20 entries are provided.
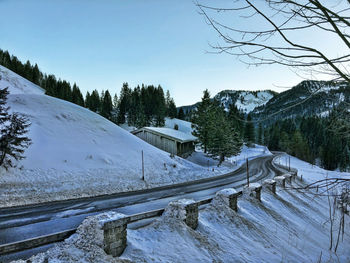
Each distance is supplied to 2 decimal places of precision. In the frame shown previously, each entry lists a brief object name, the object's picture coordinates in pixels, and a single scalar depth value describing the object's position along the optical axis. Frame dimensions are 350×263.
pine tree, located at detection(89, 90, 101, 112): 73.44
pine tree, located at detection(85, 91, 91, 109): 74.69
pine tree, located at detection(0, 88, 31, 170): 11.61
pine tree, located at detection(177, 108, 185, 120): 91.80
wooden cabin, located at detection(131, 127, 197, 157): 31.58
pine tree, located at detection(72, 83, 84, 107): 68.69
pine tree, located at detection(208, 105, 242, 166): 31.39
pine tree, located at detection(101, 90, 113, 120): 66.19
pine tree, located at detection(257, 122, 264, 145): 88.51
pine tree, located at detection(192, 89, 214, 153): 35.41
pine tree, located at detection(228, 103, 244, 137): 53.69
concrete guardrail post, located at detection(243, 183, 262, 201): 9.67
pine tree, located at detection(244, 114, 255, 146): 63.44
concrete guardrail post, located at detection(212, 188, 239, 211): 7.65
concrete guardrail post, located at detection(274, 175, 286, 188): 14.00
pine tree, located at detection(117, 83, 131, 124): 68.69
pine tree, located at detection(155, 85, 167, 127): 68.88
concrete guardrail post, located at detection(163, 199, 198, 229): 5.72
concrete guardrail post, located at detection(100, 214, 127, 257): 3.99
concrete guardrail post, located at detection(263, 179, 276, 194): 12.19
